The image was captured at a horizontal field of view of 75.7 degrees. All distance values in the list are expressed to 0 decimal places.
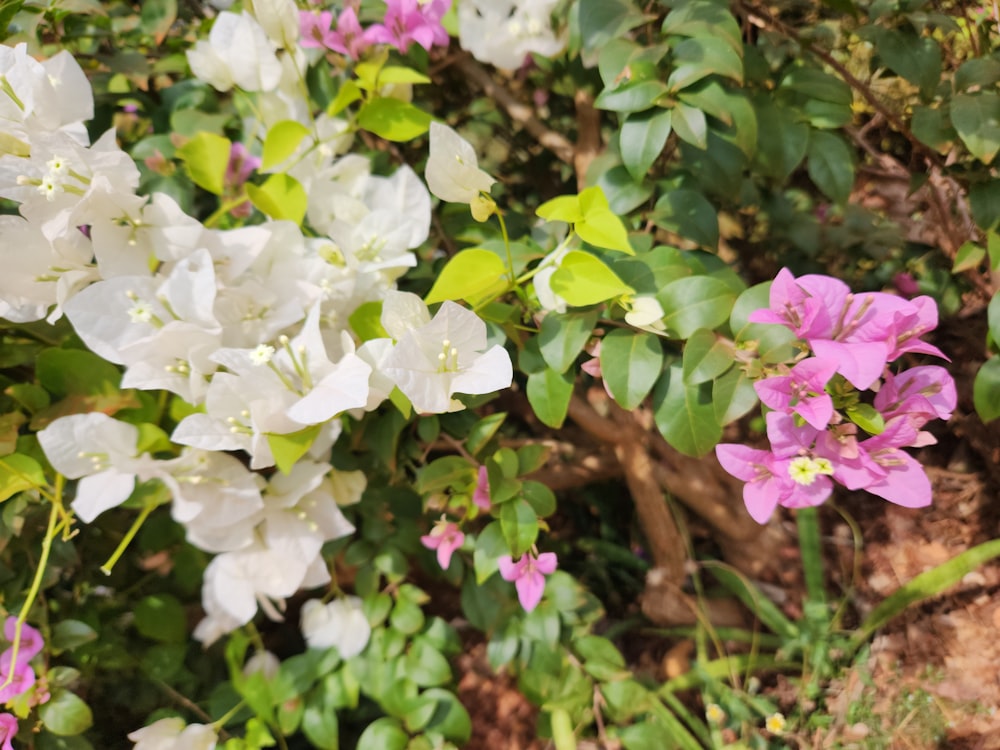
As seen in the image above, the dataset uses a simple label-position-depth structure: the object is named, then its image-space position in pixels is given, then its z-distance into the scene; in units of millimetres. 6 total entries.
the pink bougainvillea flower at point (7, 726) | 577
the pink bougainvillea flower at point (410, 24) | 615
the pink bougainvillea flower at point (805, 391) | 400
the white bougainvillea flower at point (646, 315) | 497
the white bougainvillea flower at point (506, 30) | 675
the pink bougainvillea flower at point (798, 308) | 417
